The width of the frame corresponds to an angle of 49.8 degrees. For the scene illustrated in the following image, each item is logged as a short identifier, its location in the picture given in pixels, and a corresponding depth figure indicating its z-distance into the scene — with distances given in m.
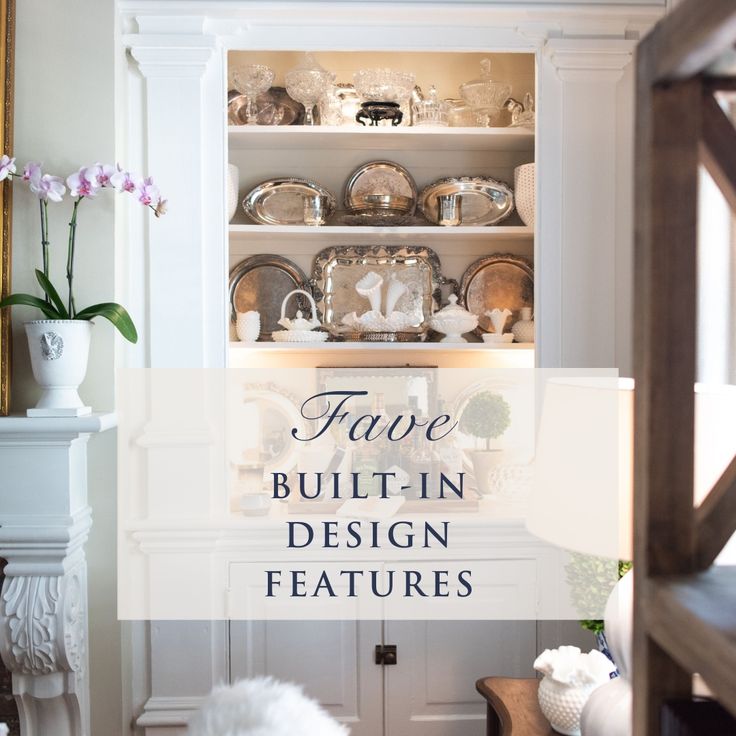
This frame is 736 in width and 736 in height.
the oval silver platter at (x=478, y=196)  2.71
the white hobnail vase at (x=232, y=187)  2.56
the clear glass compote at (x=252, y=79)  2.60
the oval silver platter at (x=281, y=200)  2.71
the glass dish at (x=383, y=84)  2.59
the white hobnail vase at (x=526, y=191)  2.57
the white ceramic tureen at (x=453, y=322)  2.59
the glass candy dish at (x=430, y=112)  2.62
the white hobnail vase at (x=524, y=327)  2.64
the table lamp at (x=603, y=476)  1.19
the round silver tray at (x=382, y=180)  2.76
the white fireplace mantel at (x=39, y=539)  2.05
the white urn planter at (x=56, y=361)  2.05
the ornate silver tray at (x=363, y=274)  2.78
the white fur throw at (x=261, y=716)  1.00
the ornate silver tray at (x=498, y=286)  2.76
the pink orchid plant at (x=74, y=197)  2.05
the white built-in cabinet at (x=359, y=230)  2.32
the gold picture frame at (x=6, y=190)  2.13
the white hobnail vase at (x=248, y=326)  2.62
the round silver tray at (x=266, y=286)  2.75
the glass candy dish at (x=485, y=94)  2.64
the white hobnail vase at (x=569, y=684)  1.57
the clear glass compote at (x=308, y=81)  2.58
